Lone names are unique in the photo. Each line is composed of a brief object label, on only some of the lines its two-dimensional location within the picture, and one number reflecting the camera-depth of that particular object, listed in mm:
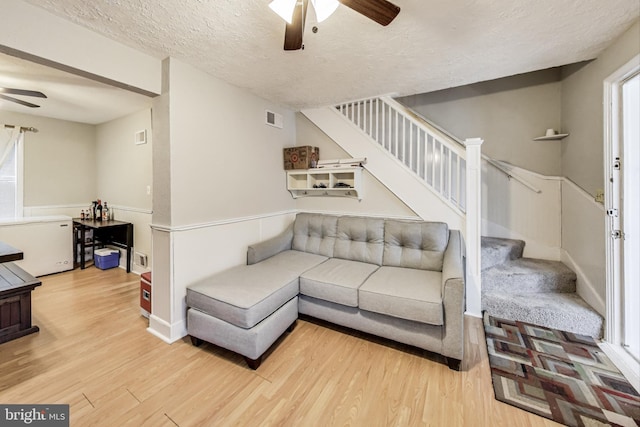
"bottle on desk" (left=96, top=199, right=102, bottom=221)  4203
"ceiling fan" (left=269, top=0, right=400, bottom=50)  1167
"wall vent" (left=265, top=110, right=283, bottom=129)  3086
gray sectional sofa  1792
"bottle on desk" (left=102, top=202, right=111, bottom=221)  4188
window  3557
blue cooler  3879
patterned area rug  1430
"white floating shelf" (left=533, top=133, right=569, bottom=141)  2698
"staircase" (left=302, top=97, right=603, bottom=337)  2385
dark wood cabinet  2117
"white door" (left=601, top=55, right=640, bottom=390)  1862
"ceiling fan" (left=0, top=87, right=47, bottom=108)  2375
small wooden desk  3774
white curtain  3520
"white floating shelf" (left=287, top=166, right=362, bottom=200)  3055
